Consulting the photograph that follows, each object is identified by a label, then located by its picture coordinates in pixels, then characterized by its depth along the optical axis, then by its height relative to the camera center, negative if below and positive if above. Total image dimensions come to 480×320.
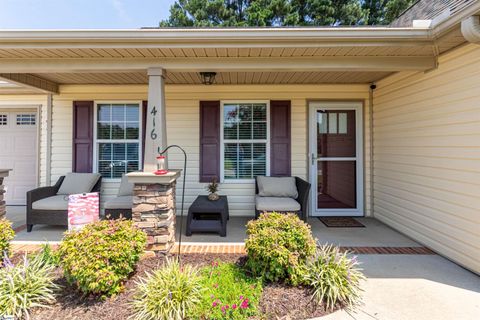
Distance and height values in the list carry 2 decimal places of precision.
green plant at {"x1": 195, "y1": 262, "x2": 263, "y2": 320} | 2.15 -1.12
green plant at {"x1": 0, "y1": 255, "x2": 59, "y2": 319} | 2.17 -1.07
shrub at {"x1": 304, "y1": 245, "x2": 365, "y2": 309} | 2.38 -1.06
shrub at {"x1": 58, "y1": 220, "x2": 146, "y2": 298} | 2.22 -0.80
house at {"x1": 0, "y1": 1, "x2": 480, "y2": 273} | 3.19 +0.90
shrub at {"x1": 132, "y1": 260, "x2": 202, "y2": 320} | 2.11 -1.07
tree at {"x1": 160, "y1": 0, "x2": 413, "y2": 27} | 10.85 +6.18
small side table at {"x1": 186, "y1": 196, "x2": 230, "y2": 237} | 4.15 -0.88
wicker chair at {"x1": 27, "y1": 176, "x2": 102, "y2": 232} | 4.34 -0.85
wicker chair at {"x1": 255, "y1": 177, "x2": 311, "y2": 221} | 4.23 -0.64
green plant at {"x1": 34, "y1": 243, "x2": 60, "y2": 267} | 2.74 -0.98
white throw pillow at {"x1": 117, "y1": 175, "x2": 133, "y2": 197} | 4.73 -0.47
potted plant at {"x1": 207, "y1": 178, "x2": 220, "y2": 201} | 4.64 -0.50
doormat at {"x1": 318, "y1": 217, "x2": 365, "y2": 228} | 4.77 -1.08
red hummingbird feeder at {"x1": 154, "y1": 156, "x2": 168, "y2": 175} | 3.41 -0.03
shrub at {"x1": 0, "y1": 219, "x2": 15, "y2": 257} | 2.80 -0.77
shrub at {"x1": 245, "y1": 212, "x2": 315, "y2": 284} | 2.49 -0.80
